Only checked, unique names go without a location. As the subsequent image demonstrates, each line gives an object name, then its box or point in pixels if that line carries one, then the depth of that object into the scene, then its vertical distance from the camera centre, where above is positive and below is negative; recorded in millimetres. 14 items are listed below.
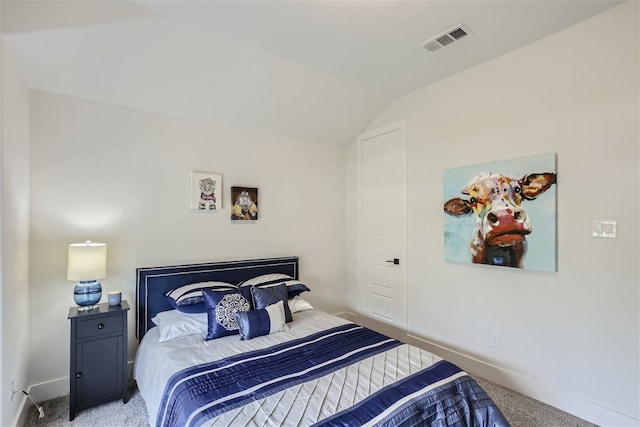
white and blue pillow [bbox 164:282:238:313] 2551 -686
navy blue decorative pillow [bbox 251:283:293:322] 2665 -714
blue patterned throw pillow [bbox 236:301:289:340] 2369 -831
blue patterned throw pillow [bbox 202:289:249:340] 2383 -747
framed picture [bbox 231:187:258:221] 3271 +116
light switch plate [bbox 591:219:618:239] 2088 -79
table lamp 2229 -407
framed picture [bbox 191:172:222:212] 3010 +221
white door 3455 -114
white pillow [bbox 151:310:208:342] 2367 -856
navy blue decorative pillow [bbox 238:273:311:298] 3018 -660
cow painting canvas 2369 +24
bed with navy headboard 1521 -926
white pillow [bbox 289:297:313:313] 2986 -866
